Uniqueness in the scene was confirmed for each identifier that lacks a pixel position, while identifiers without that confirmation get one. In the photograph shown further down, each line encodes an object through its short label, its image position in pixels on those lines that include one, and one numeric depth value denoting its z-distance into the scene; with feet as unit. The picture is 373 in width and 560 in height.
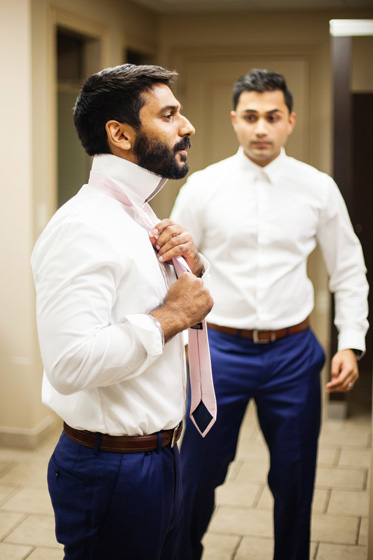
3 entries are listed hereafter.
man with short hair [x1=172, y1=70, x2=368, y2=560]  7.88
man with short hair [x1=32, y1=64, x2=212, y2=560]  4.73
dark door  16.07
